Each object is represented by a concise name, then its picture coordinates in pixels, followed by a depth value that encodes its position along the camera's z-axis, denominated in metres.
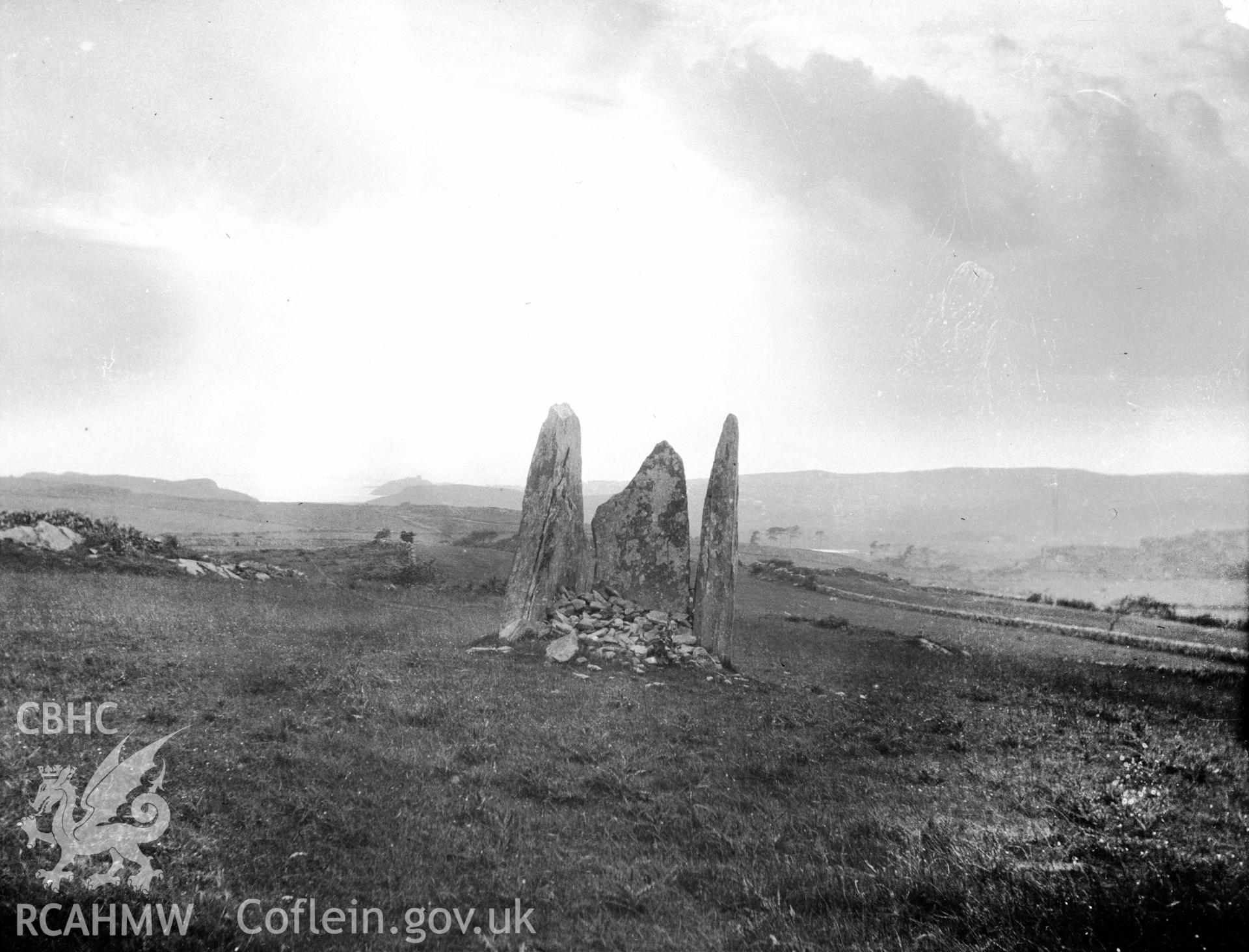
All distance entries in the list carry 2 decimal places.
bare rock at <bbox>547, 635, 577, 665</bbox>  16.38
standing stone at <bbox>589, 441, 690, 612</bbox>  20.81
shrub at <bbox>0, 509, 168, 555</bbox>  23.12
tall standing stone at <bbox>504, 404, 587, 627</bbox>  18.59
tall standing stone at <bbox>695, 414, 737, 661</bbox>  18.67
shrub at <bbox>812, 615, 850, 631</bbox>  28.15
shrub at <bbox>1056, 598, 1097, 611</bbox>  30.80
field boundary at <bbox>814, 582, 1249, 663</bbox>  18.94
